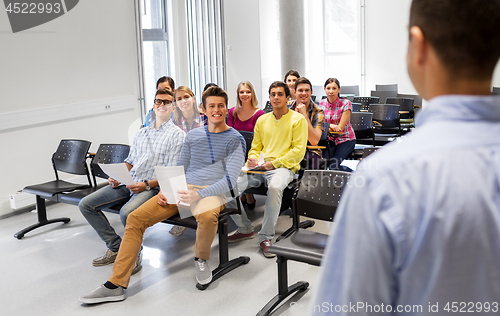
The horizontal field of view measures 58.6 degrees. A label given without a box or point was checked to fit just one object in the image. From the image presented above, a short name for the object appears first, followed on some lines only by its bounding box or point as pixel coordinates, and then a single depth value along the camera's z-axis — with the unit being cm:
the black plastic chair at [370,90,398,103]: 931
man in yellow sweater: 362
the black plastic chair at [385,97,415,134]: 675
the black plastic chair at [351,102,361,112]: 666
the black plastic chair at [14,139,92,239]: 413
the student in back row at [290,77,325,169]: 442
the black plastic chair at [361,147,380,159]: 370
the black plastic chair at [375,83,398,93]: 1066
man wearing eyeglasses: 351
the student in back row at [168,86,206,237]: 409
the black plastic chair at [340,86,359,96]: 1020
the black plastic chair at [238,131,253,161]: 445
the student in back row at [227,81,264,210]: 462
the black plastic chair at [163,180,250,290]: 319
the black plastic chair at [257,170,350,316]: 259
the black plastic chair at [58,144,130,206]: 399
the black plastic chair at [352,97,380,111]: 739
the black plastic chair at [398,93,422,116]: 766
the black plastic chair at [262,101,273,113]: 624
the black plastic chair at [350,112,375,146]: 555
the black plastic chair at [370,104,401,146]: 603
